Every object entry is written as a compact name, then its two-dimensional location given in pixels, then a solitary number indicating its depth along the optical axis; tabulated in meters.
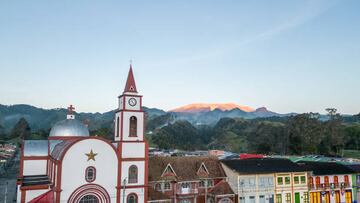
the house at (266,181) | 41.00
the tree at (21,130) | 156.07
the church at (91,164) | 31.83
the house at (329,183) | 45.41
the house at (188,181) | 38.97
